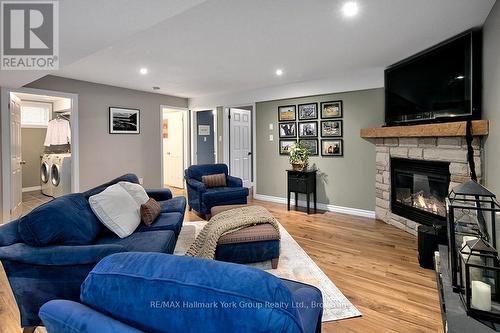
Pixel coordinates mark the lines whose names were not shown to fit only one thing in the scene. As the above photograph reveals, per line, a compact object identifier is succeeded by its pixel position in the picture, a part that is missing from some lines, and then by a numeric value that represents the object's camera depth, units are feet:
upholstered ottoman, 8.25
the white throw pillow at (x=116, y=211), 7.53
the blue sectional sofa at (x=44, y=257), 5.28
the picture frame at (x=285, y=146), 17.88
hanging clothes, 20.54
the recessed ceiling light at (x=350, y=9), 7.51
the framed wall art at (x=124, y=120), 17.47
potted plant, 16.22
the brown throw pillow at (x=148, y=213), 8.64
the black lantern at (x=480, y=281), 4.13
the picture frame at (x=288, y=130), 17.61
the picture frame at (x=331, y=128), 15.69
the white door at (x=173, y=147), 23.41
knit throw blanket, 8.09
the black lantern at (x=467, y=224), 4.90
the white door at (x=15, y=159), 13.46
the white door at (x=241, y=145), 21.38
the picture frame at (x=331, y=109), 15.60
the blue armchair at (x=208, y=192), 13.97
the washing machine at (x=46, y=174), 20.20
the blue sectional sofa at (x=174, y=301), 2.11
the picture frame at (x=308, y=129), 16.67
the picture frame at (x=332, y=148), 15.74
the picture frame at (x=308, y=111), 16.59
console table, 15.83
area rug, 6.69
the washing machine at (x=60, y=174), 18.27
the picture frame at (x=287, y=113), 17.49
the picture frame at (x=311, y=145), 16.70
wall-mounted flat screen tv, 9.37
